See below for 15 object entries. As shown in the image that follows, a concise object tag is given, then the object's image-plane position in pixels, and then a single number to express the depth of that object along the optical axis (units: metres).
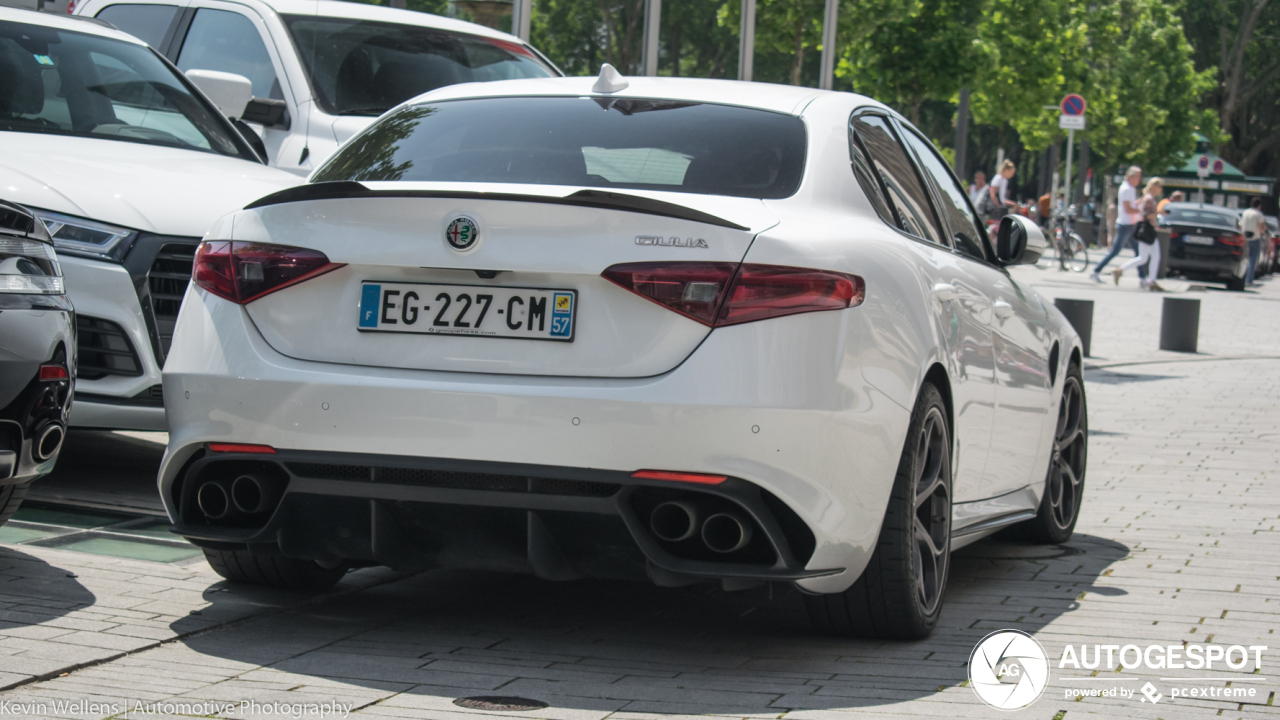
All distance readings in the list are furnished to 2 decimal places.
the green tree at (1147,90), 62.81
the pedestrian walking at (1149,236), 26.12
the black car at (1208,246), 30.17
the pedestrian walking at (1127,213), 27.28
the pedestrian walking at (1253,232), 33.49
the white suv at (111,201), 6.04
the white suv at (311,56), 9.04
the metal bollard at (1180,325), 16.73
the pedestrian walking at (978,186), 28.42
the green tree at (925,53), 23.23
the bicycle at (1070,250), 31.78
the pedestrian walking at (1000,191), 26.89
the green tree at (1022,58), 35.88
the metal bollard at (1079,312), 14.14
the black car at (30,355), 4.56
